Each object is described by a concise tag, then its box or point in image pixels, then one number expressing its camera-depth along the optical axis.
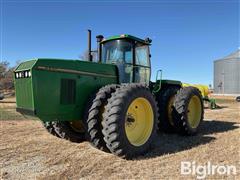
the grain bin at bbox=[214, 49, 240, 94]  35.84
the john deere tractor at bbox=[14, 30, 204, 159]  3.52
